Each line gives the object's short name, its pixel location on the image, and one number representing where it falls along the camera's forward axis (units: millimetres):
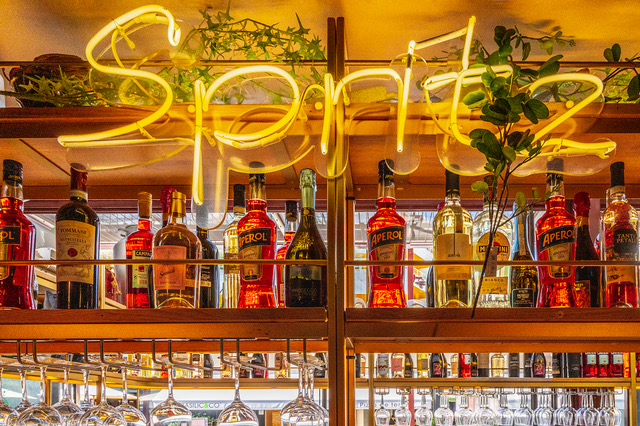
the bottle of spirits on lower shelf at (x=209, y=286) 1690
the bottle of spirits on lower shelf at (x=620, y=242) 1503
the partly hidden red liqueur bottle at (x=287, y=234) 1680
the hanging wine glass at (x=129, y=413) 1482
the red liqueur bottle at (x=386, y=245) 1514
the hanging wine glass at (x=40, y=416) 1392
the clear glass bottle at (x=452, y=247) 1500
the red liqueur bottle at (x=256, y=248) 1526
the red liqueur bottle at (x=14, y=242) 1491
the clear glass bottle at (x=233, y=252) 1654
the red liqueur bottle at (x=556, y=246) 1509
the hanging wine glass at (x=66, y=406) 1481
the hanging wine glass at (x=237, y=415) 1407
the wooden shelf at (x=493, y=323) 1253
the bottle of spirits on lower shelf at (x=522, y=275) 1656
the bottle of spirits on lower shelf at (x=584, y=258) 1610
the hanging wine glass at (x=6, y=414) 1459
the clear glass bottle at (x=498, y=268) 1591
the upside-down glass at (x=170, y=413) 1432
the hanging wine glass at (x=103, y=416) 1389
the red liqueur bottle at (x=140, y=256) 1639
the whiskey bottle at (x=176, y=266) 1471
